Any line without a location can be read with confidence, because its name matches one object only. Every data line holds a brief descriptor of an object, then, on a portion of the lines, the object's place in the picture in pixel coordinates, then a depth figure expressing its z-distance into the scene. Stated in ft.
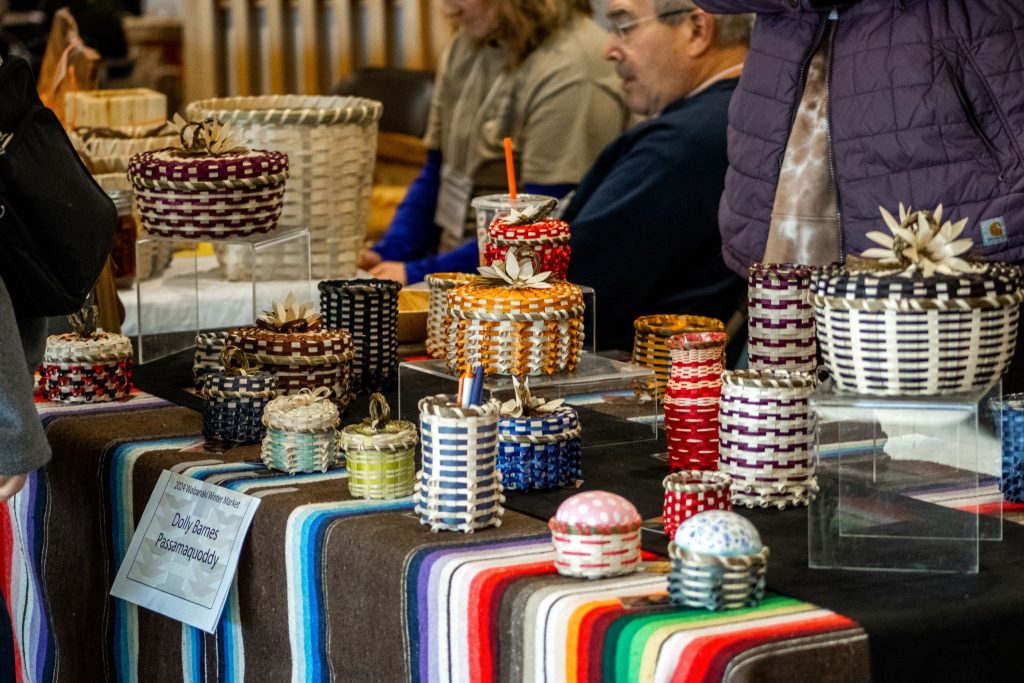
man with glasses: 18.49
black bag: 14.24
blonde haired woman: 23.09
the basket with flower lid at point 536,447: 14.47
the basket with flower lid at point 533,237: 15.32
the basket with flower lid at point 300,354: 15.81
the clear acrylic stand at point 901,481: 13.54
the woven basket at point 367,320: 16.50
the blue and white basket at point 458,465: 13.91
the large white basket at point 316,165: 18.79
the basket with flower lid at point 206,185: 16.77
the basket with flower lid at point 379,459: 14.37
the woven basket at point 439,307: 16.42
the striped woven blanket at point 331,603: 12.95
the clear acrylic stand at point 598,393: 15.29
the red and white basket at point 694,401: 14.66
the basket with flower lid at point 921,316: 13.60
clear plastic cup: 16.00
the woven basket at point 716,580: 13.08
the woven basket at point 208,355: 16.36
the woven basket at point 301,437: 14.81
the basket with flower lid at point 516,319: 14.85
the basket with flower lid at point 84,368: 16.16
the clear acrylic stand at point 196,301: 18.02
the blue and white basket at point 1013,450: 14.08
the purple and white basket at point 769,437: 14.12
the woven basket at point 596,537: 13.40
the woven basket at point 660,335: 16.06
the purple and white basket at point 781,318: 14.87
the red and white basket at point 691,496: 13.81
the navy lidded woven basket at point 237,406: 15.36
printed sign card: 14.57
